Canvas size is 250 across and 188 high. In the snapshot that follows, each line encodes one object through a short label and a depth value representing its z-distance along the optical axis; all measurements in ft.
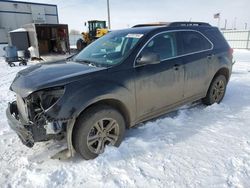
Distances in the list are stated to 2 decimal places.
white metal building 90.48
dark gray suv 8.78
